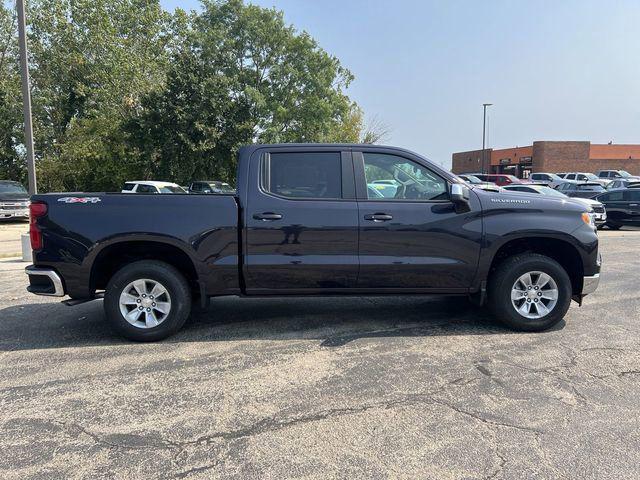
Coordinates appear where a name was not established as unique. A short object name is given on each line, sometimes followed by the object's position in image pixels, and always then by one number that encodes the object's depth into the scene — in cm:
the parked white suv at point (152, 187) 1891
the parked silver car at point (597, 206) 1650
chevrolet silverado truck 480
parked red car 2890
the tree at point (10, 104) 2467
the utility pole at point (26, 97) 1050
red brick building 5272
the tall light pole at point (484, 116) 5238
